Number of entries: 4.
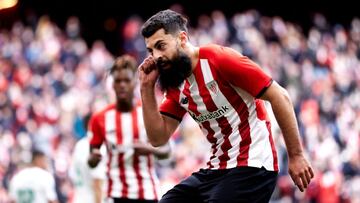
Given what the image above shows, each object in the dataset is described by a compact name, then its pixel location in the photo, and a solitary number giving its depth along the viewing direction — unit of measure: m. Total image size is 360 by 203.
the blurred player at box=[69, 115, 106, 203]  19.03
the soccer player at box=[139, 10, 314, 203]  11.73
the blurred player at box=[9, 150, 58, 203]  19.16
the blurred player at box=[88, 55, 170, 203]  16.44
